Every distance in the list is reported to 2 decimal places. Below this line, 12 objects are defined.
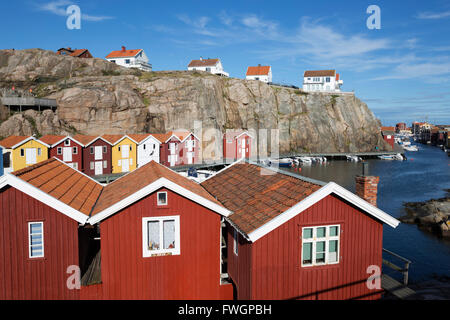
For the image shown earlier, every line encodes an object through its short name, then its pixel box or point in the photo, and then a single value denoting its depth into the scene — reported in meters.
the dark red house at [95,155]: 51.28
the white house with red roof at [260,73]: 121.12
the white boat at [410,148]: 144.75
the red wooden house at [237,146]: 81.19
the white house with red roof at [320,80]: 127.11
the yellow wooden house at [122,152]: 55.31
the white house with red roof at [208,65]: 120.87
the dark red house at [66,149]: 47.62
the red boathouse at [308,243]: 11.31
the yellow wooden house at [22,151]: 44.62
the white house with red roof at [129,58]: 113.88
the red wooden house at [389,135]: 126.62
